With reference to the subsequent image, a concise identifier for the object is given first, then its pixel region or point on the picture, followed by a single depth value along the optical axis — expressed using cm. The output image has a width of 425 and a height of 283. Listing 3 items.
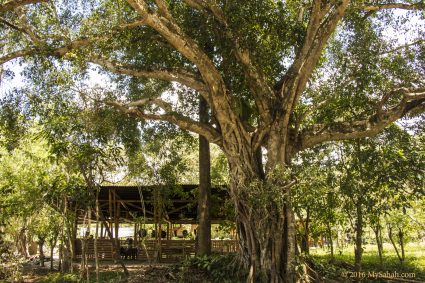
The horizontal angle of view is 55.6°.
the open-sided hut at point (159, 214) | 1152
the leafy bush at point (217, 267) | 830
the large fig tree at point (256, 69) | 776
